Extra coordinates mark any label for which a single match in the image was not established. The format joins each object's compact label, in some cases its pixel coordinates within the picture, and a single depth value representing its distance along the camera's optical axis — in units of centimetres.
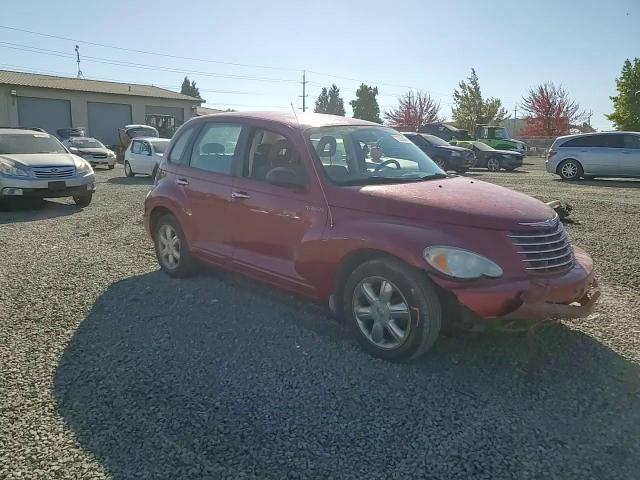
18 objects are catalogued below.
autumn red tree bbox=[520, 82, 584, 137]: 5084
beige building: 3266
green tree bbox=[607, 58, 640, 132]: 3302
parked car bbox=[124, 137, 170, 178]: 1667
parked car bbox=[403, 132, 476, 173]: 1934
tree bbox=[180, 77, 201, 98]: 8875
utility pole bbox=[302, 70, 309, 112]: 8107
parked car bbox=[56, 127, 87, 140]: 2680
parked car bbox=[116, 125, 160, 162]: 2639
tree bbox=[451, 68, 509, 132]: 4856
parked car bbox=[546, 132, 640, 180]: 1579
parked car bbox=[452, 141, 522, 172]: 2272
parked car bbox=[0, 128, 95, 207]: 978
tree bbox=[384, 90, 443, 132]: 6348
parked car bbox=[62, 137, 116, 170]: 2147
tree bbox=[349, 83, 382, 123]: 6844
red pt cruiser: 325
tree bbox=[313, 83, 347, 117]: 9338
